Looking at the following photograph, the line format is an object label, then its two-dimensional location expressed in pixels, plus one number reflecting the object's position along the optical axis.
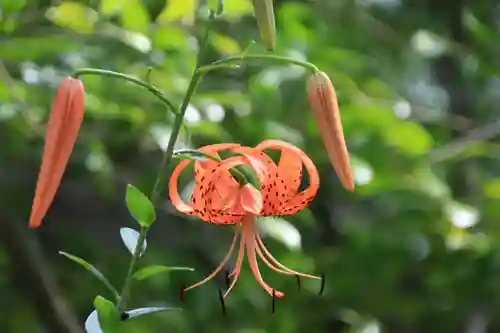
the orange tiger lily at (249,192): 1.10
